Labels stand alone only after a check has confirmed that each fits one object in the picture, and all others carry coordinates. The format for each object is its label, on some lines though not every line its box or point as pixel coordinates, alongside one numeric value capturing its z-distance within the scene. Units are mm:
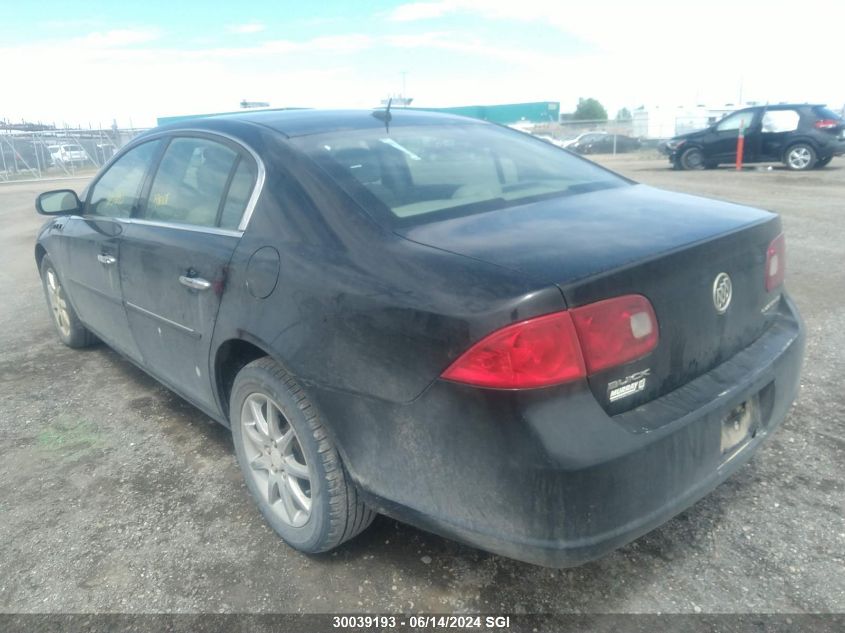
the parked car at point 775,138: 15680
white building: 31000
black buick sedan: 1818
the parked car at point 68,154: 28297
